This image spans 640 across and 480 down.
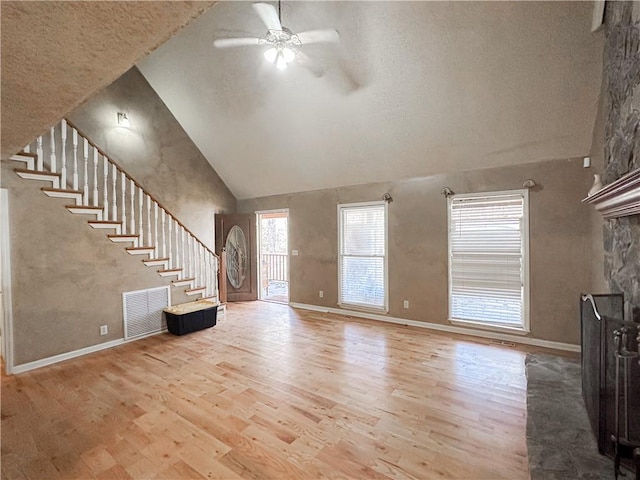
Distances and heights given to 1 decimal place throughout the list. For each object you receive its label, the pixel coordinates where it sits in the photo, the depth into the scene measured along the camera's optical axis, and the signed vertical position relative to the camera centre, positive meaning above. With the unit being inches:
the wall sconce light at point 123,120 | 193.5 +82.9
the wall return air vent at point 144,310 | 159.8 -40.7
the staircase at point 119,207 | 136.6 +19.3
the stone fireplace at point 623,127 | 76.4 +32.4
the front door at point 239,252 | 253.6 -11.5
